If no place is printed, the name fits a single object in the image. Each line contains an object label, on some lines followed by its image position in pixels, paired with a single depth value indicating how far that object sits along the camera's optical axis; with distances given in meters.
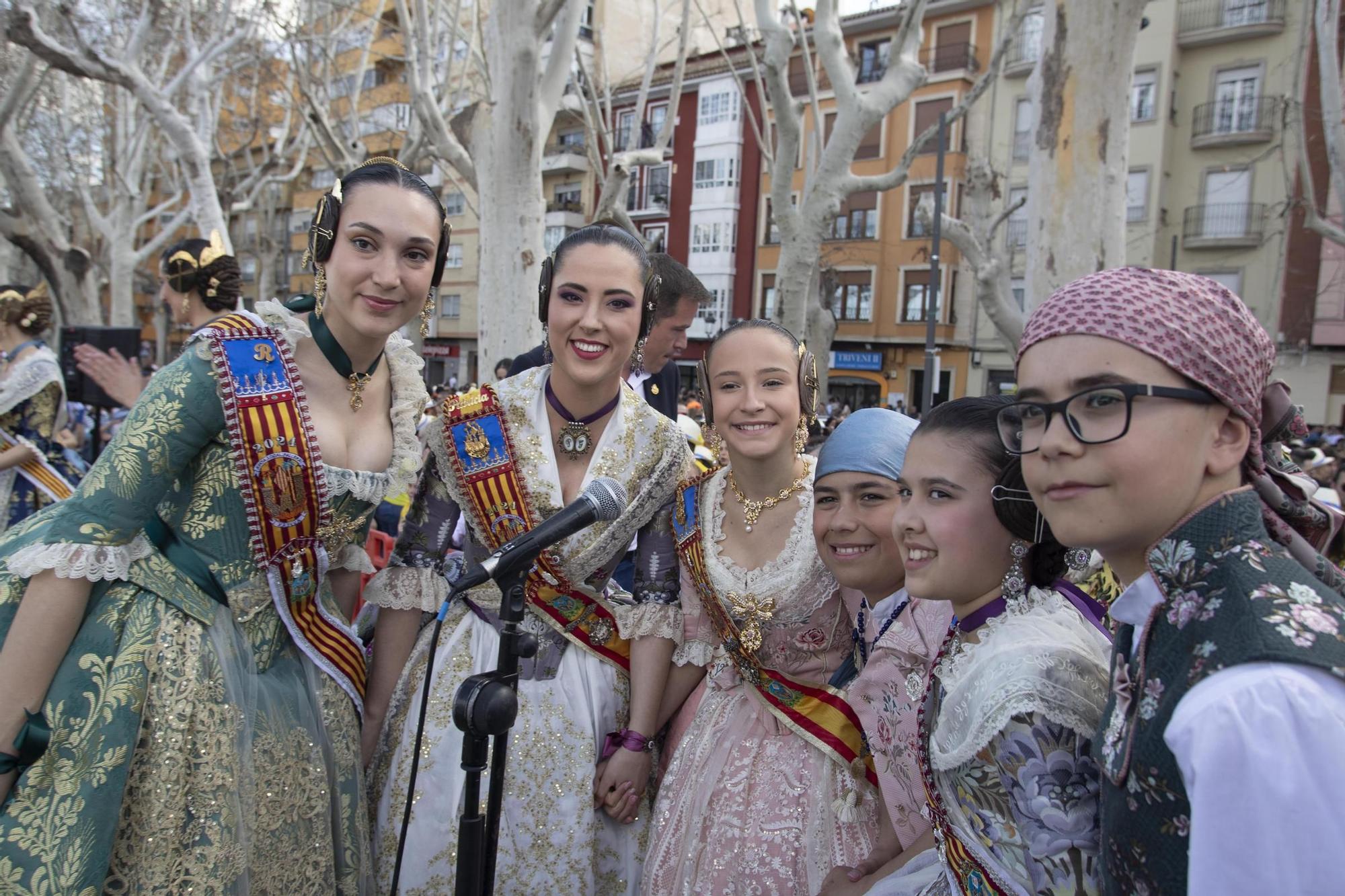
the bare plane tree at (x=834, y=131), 8.33
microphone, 1.59
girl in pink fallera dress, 2.14
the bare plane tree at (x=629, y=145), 9.82
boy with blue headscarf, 1.99
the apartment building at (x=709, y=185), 29.69
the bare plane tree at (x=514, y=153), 6.72
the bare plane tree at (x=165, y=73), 8.01
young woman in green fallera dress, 1.72
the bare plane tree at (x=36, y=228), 9.38
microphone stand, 1.49
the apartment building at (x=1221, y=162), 21.75
